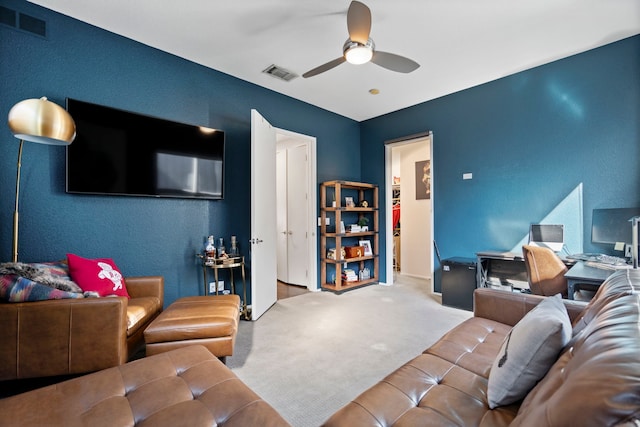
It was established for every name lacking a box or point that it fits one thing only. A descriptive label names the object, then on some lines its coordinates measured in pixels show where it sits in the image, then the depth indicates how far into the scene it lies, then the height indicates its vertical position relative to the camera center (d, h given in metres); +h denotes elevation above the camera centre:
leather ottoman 1.92 -0.80
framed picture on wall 5.28 +0.61
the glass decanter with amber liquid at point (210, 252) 3.05 -0.41
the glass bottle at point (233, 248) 3.27 -0.39
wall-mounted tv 2.49 +0.57
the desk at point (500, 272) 3.43 -0.75
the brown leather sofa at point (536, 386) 0.53 -0.56
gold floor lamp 1.75 +0.58
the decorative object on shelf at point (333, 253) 4.50 -0.64
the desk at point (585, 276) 2.00 -0.47
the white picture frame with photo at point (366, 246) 4.85 -0.57
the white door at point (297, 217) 4.58 -0.06
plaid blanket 1.71 -0.43
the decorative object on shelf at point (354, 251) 4.60 -0.62
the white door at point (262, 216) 3.14 -0.03
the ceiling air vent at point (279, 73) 3.36 +1.69
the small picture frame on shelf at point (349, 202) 4.75 +0.18
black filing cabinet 3.51 -0.87
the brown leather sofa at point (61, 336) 1.67 -0.73
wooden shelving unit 4.40 -0.29
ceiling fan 2.05 +1.34
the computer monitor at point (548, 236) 3.20 -0.28
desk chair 2.54 -0.54
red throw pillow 2.14 -0.47
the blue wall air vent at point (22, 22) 2.26 +1.56
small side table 3.01 -0.55
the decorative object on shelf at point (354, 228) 4.68 -0.25
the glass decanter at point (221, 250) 3.16 -0.40
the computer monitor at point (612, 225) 2.69 -0.14
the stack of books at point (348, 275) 4.60 -1.00
